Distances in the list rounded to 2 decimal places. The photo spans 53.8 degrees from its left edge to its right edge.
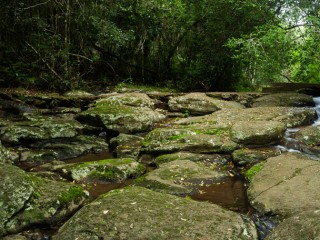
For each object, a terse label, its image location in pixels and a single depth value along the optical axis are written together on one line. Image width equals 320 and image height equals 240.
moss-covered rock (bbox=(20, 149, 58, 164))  6.02
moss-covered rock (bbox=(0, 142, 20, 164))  5.36
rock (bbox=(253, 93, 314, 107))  9.66
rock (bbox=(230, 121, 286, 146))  6.35
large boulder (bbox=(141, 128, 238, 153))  6.18
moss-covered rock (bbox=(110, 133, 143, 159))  6.48
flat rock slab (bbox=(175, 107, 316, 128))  7.55
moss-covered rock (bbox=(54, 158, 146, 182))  5.04
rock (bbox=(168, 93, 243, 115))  9.49
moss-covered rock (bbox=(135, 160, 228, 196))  4.52
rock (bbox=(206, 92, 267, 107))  10.52
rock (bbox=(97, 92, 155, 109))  9.30
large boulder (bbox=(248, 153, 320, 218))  3.80
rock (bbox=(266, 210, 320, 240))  2.87
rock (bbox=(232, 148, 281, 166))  5.59
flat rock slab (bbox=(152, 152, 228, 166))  5.72
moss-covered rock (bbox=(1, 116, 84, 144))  6.65
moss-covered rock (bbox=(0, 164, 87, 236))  3.43
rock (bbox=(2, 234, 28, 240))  3.19
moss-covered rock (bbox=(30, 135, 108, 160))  6.52
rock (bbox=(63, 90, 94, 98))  9.82
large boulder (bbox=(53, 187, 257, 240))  3.06
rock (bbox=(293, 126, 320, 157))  6.00
